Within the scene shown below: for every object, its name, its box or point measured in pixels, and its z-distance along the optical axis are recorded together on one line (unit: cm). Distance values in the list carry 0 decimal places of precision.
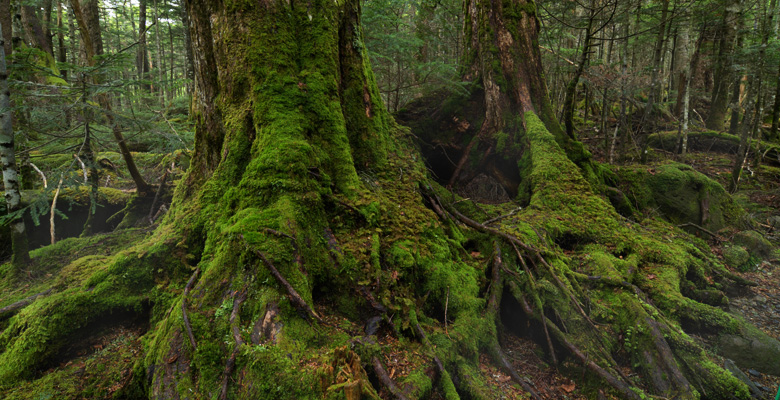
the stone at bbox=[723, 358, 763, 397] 332
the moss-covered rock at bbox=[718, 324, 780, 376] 374
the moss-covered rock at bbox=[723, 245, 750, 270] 595
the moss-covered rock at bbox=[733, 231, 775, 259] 631
